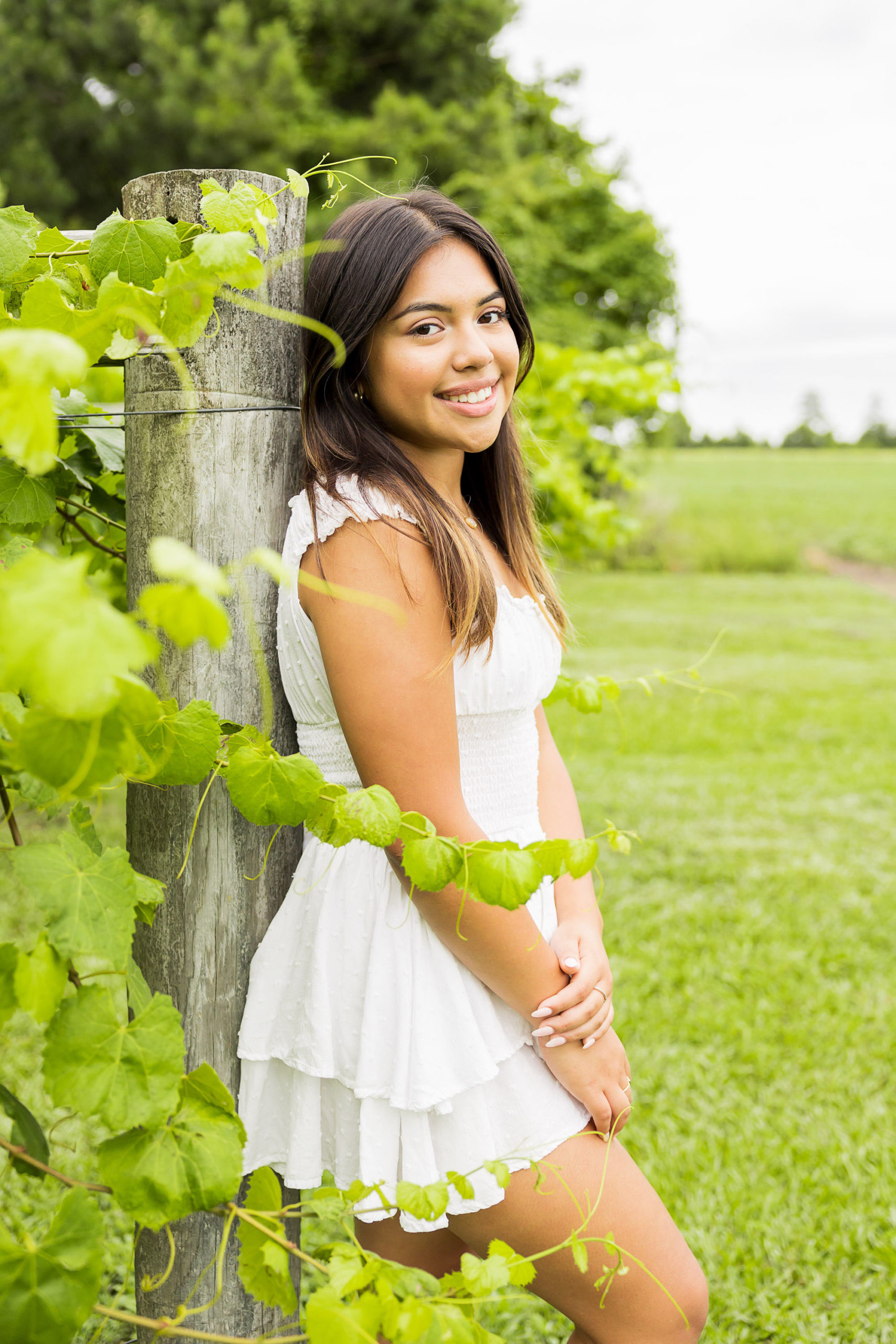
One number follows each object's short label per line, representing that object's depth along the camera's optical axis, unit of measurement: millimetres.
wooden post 1194
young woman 1218
